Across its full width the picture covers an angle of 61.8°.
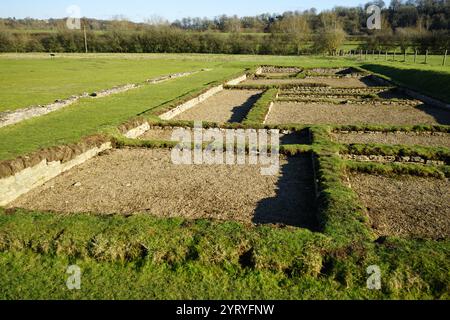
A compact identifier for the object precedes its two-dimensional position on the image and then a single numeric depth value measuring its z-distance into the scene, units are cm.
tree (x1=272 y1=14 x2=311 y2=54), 7312
